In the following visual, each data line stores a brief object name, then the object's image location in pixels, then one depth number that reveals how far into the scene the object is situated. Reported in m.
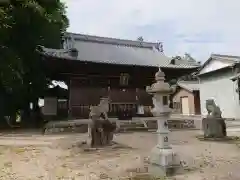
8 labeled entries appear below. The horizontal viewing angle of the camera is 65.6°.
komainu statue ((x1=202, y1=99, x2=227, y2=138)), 9.24
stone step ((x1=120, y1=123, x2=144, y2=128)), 12.78
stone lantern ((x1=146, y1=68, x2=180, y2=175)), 4.97
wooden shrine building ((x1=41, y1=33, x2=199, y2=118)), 13.88
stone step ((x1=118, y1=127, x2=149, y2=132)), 12.55
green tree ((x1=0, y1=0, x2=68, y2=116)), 12.04
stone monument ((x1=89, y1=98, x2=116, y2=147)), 7.76
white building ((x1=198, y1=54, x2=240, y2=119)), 19.09
